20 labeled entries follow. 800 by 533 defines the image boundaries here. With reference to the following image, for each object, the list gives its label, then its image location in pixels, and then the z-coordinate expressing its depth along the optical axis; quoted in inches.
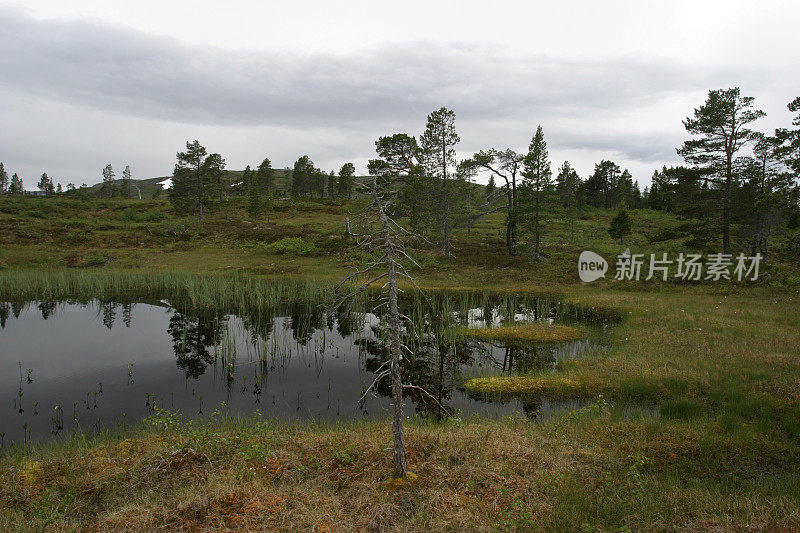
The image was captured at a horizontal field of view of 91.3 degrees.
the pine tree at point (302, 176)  3720.5
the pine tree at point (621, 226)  1768.9
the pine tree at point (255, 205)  2416.3
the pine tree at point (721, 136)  1254.9
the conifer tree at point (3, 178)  5526.6
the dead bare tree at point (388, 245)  234.7
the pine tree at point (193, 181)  2576.3
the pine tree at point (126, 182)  5300.2
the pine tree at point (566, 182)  2464.3
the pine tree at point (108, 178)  4862.2
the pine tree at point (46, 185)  5704.7
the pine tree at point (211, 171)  2603.3
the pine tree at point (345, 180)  3259.4
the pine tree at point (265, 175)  3459.2
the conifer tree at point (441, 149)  1464.1
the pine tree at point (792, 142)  767.7
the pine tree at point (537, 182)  1392.7
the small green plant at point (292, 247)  1748.3
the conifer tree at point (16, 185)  5103.3
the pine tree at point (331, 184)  4018.2
